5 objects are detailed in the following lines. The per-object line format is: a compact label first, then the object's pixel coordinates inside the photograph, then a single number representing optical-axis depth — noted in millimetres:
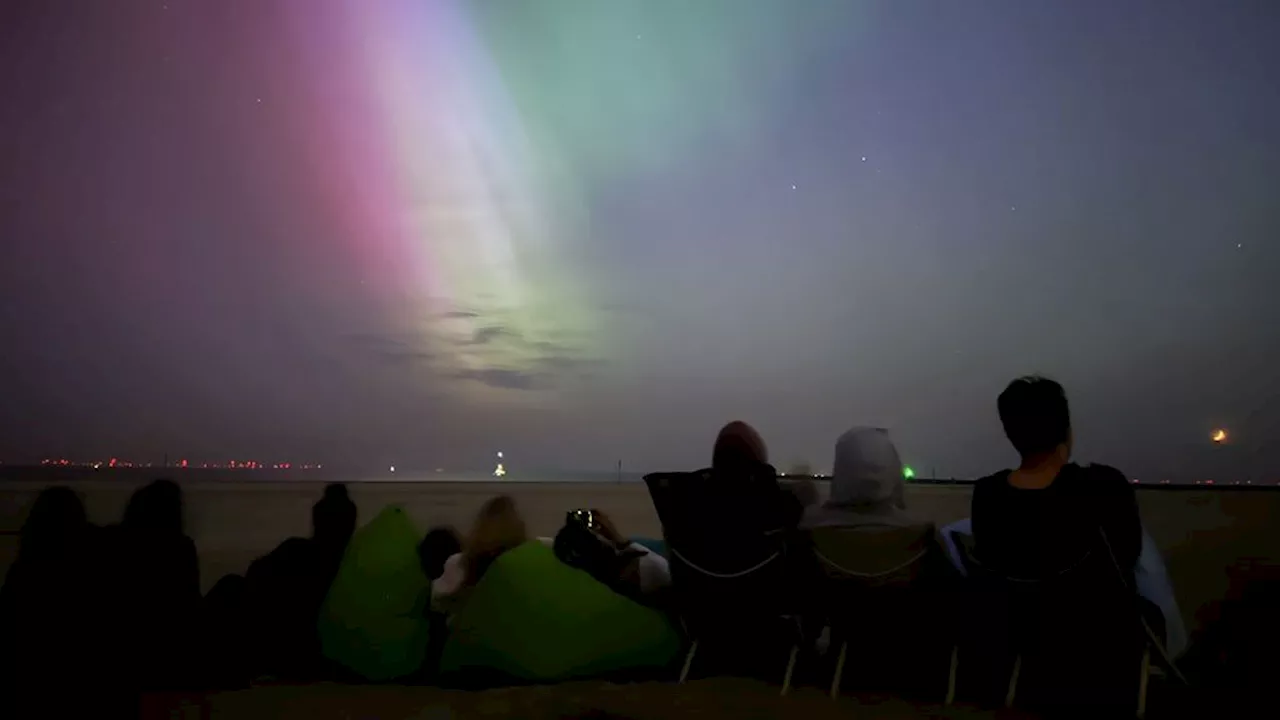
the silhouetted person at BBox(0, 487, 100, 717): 3590
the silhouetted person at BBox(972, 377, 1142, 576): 3637
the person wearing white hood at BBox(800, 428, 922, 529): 4434
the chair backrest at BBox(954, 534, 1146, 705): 3701
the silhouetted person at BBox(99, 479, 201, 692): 4453
